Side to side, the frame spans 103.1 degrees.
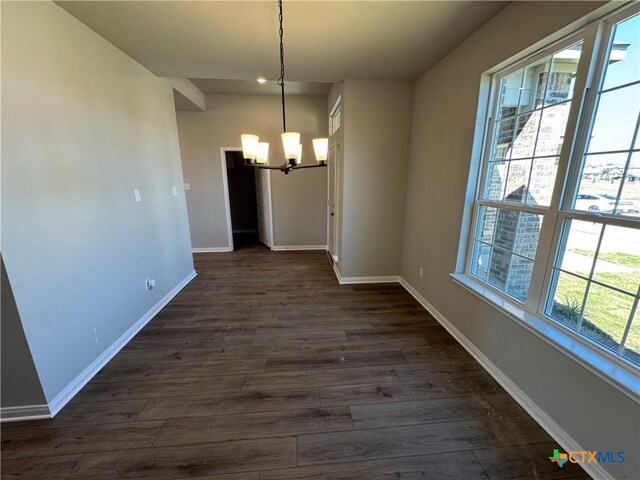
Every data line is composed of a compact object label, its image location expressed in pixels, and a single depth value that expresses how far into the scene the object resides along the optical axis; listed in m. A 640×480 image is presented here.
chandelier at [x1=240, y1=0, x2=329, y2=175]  1.95
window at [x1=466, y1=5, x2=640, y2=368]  1.26
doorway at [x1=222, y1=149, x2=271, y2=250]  6.46
